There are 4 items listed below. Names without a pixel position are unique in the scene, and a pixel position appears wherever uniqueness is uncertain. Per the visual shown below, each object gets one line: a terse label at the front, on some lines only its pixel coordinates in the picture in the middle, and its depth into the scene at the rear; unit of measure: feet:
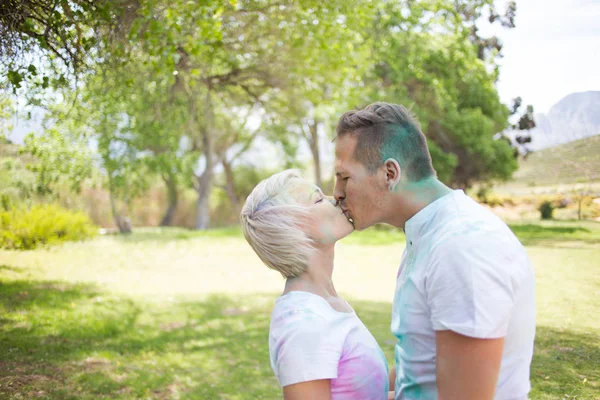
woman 6.34
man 5.16
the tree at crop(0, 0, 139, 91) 13.32
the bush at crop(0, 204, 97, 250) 32.12
